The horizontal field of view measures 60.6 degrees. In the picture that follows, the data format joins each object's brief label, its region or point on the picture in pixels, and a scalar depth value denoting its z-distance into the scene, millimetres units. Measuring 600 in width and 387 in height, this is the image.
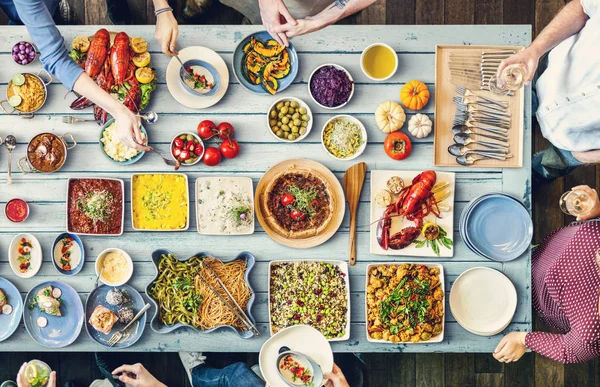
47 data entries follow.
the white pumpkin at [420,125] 2826
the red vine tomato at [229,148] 2818
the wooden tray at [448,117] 2867
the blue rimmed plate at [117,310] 2836
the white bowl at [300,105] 2830
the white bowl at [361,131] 2834
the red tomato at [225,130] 2816
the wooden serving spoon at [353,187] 2848
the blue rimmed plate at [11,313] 2859
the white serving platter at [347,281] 2828
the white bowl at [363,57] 2816
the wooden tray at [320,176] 2842
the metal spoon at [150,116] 2840
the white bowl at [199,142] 2820
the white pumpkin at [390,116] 2814
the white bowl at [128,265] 2836
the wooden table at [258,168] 2873
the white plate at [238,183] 2842
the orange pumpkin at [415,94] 2812
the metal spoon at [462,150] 2852
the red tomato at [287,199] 2793
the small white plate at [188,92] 2836
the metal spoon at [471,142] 2839
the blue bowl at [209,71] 2809
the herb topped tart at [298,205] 2814
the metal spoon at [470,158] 2857
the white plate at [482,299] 2859
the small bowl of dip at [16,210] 2840
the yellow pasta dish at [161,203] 2846
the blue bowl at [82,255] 2828
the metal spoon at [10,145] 2826
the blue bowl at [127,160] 2812
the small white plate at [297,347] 2633
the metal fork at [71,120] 2818
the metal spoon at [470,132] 2844
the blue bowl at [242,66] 2832
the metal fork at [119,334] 2824
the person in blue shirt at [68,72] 2361
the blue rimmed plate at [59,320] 2852
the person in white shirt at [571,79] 2506
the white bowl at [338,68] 2826
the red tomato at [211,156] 2814
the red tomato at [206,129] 2800
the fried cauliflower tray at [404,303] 2803
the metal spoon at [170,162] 2812
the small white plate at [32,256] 2840
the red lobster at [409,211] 2801
